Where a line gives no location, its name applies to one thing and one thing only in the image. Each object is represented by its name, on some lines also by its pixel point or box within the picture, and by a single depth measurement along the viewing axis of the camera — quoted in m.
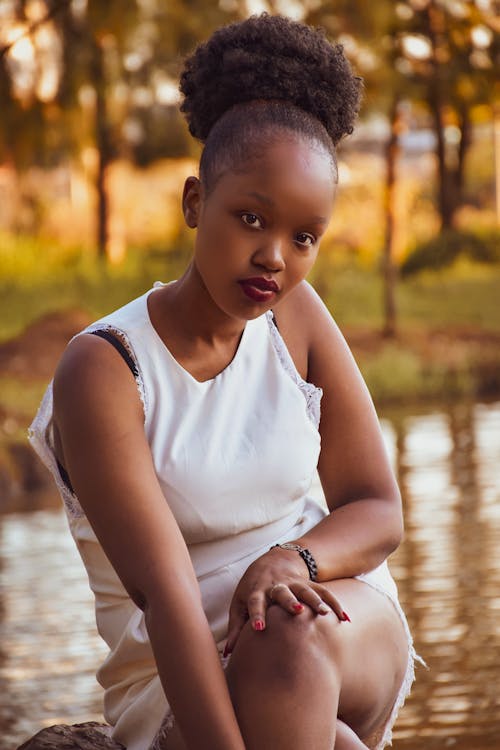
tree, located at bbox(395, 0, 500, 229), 13.45
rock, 2.26
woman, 1.99
